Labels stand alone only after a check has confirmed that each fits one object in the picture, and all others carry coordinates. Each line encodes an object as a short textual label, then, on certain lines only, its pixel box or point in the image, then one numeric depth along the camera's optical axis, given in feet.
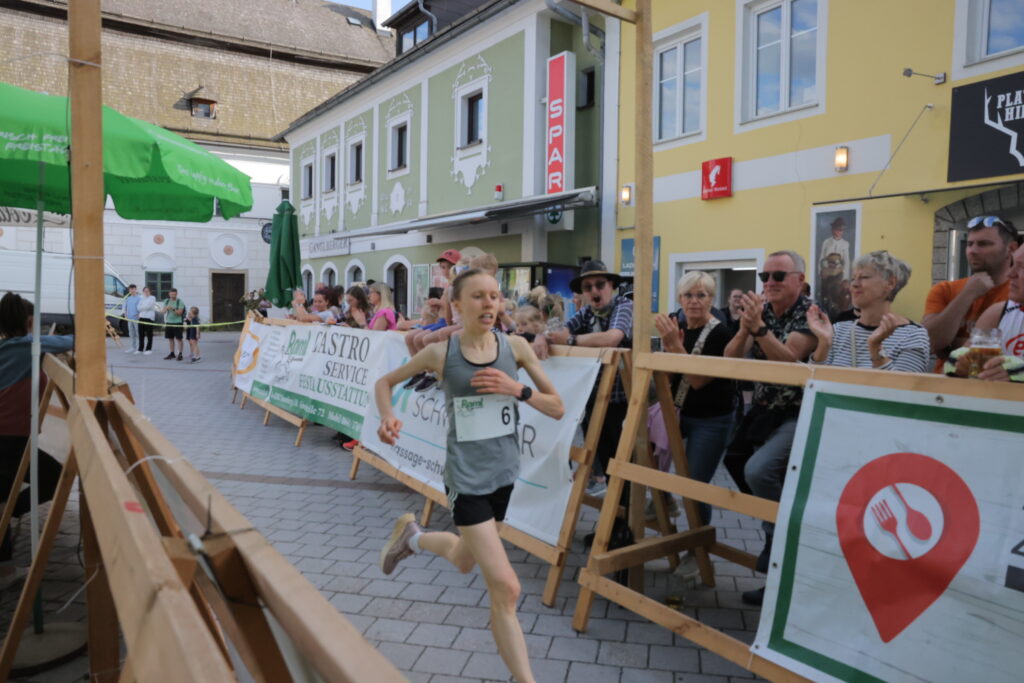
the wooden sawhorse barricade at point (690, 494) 8.45
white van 64.69
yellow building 25.18
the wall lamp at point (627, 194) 40.25
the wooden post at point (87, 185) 9.50
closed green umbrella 45.47
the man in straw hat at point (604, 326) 14.85
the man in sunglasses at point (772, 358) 11.13
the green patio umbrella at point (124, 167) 12.44
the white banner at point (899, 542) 7.20
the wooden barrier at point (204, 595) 3.00
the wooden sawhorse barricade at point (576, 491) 12.83
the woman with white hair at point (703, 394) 13.42
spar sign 43.34
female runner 10.26
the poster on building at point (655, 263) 38.04
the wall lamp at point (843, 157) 29.32
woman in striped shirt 10.66
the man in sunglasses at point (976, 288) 12.75
